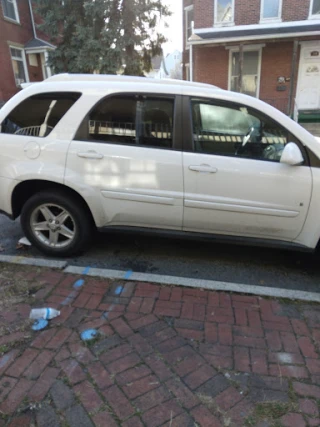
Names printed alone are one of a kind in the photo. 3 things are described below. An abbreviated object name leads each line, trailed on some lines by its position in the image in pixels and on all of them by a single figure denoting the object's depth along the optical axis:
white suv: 2.99
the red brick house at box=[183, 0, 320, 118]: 14.29
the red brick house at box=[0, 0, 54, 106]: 17.27
